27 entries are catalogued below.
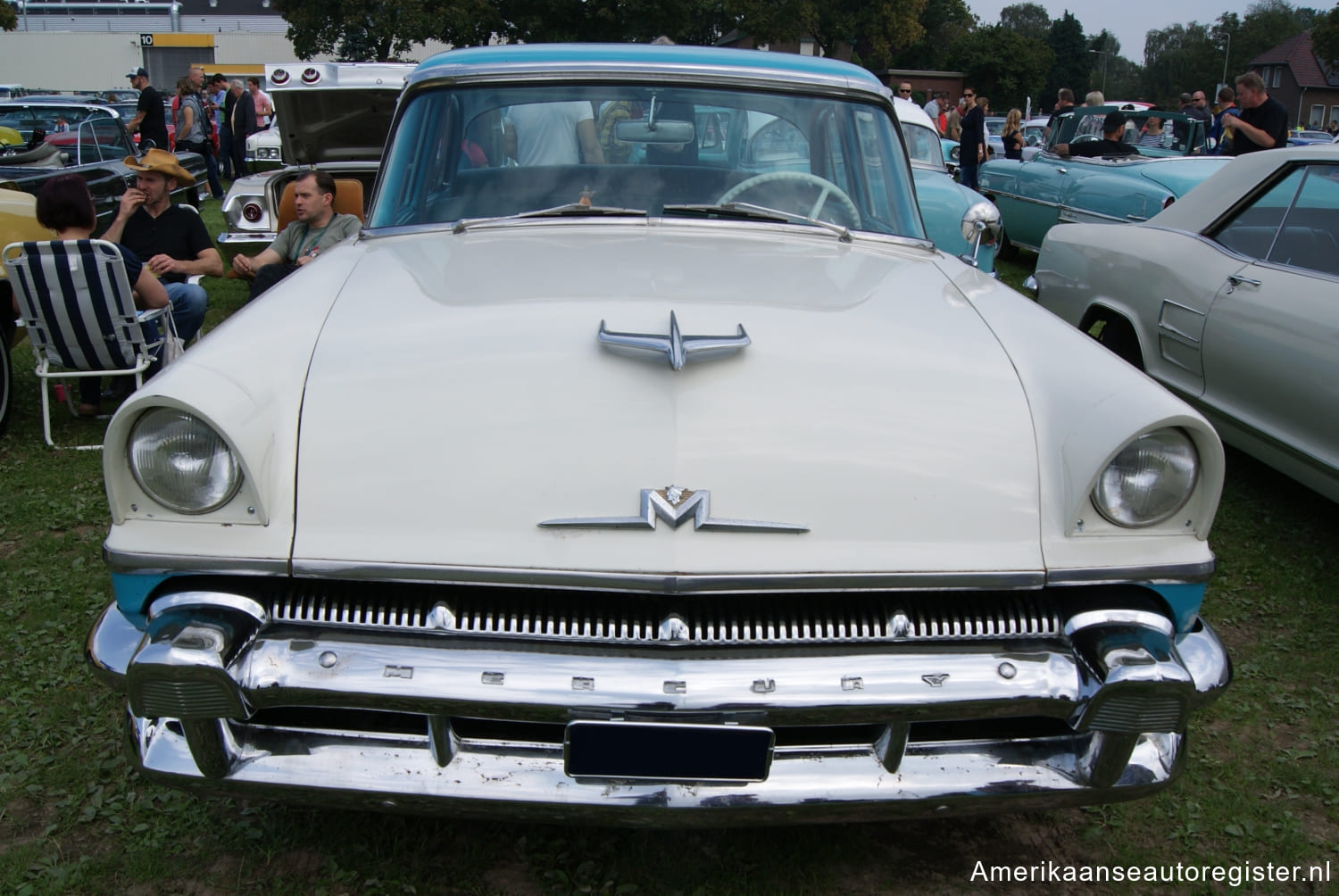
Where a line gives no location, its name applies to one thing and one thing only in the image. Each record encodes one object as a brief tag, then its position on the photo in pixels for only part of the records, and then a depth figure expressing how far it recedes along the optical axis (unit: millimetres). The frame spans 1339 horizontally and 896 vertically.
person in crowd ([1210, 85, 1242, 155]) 9172
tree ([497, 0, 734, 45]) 30125
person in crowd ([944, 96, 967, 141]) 17984
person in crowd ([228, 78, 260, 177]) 13633
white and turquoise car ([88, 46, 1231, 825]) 1825
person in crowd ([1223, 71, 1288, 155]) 7941
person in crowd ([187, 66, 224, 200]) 13748
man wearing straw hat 5590
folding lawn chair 4680
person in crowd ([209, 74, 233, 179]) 14920
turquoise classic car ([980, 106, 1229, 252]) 7695
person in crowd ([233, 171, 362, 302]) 5645
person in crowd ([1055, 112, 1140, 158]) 9086
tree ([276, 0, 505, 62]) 29703
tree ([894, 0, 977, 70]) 72375
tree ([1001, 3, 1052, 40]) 117188
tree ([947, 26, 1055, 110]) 60344
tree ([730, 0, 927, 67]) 42656
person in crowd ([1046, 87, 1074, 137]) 11750
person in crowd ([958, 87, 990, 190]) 12125
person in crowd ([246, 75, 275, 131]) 14529
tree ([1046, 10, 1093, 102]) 82062
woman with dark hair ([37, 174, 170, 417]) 4914
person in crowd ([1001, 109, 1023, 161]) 13945
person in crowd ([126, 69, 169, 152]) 12430
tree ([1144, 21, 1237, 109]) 84188
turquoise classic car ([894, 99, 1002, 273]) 6828
